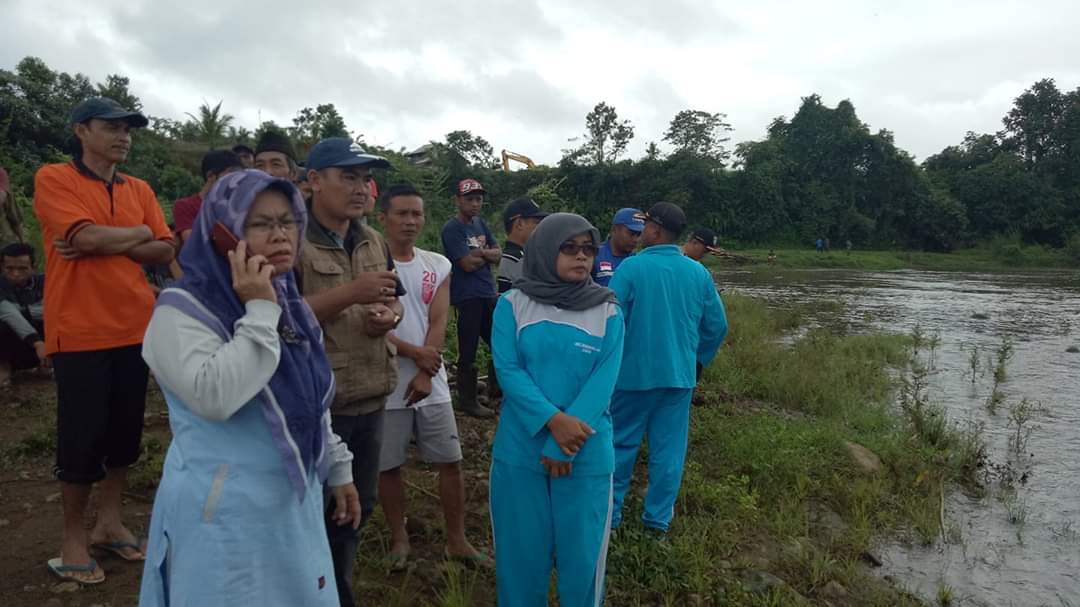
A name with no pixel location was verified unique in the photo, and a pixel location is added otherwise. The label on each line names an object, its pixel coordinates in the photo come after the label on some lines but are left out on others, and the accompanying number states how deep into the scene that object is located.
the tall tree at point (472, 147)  36.00
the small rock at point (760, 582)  3.38
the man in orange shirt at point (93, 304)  2.68
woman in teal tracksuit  2.46
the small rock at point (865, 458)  5.25
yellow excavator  42.13
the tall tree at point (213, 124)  23.50
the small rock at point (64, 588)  2.73
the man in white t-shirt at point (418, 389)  3.04
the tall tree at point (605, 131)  42.22
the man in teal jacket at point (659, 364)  3.81
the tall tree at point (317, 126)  22.14
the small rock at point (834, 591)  3.53
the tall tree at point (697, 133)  42.34
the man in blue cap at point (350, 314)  2.39
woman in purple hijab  1.48
